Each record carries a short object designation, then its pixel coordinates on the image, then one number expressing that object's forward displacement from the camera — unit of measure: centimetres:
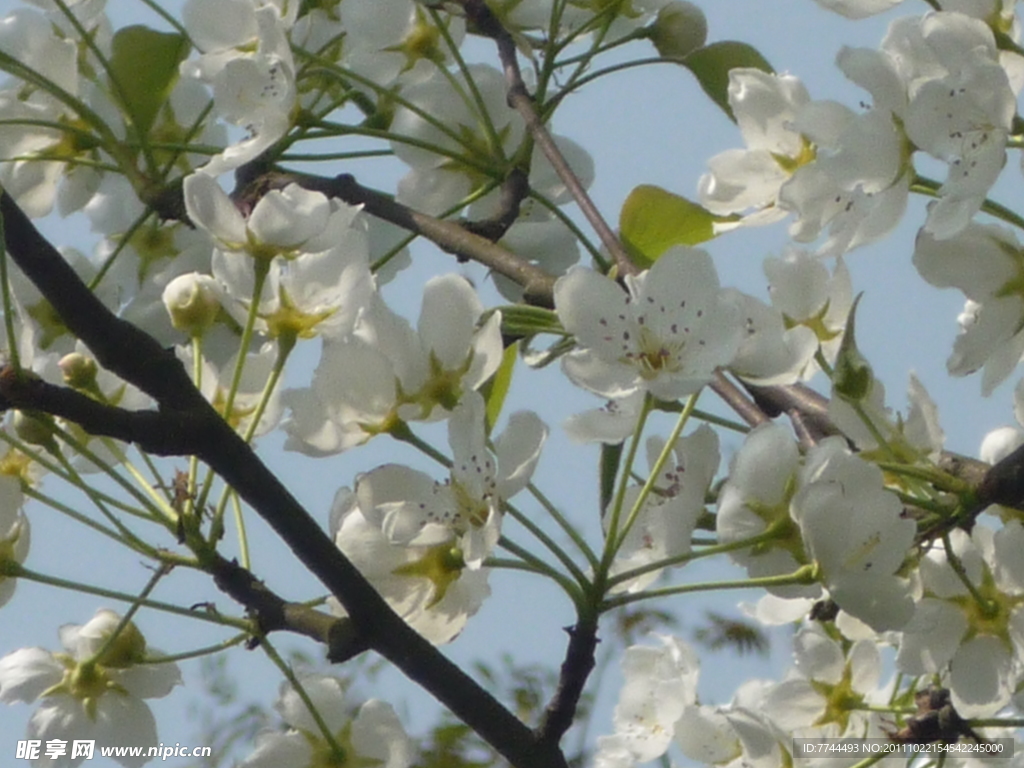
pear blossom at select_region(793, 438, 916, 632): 151
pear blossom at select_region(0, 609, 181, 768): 158
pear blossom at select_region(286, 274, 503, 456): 153
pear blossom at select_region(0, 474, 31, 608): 155
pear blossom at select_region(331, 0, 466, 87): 164
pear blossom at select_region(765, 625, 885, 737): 164
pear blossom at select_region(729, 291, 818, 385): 153
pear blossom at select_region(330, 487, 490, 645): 153
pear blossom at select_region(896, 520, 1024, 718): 157
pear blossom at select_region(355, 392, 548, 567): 151
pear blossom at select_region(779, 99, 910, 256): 155
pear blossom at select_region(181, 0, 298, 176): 159
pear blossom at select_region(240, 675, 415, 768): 157
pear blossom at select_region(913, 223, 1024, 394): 155
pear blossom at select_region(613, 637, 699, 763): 165
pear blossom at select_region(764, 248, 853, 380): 160
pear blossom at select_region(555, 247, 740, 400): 152
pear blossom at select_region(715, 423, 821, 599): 153
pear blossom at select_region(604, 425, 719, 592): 153
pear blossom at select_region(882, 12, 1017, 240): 152
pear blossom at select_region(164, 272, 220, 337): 156
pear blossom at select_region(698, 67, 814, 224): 160
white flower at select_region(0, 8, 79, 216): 162
